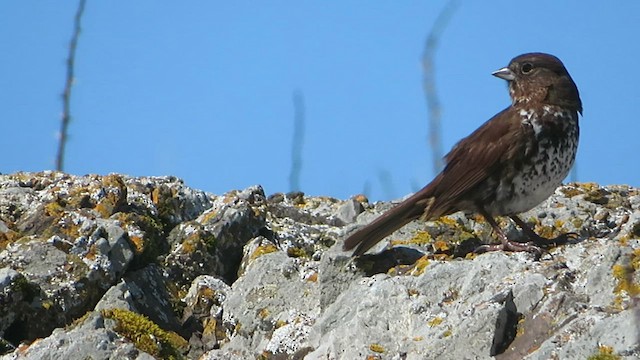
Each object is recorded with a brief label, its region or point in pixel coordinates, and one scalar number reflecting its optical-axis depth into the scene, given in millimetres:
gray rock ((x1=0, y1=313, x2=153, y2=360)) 13367
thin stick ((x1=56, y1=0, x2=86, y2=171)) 12141
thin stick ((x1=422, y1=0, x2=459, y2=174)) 11359
